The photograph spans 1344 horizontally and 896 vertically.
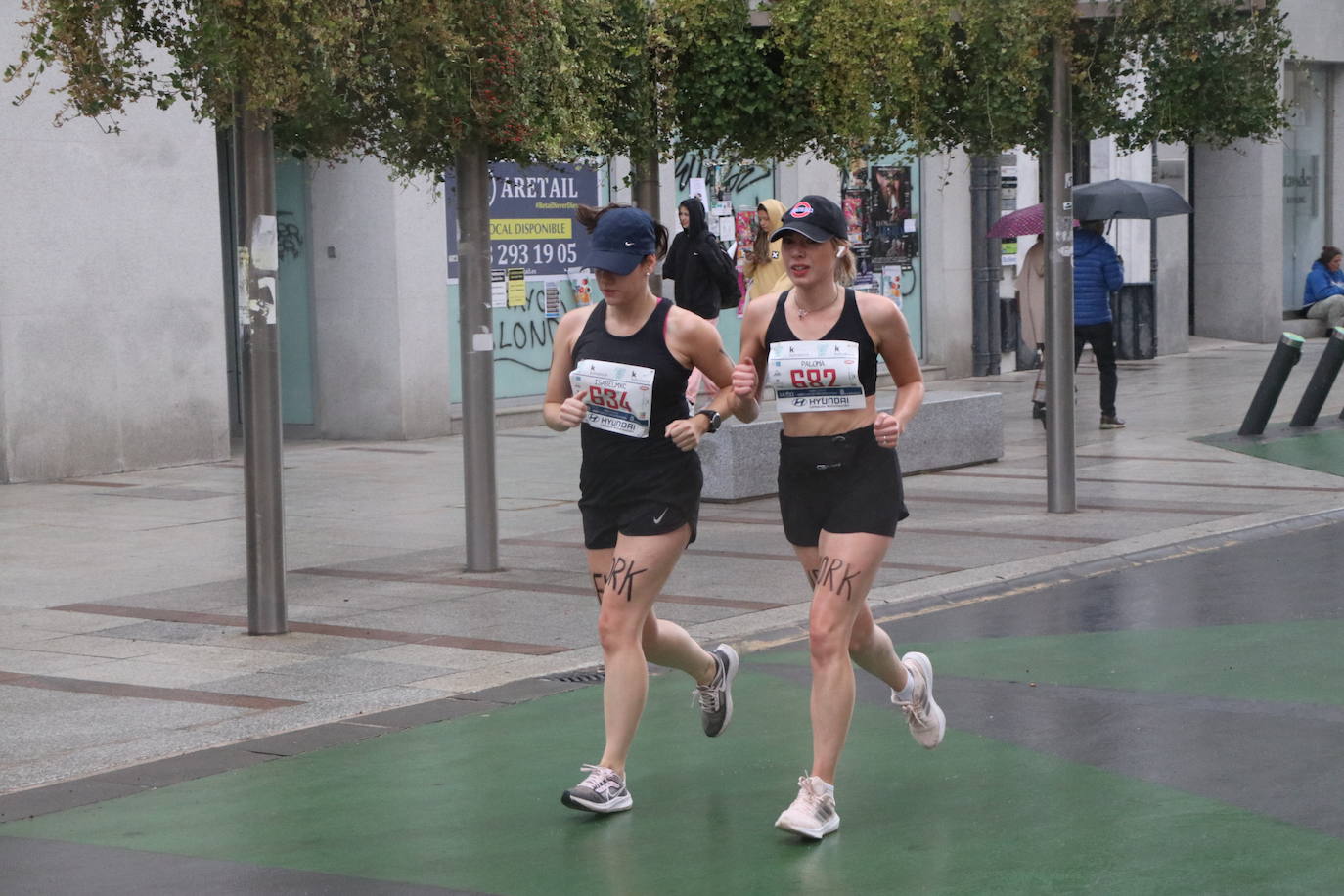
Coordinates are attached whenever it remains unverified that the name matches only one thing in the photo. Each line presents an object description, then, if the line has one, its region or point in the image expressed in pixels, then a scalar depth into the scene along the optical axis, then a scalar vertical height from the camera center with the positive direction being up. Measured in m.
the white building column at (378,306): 17.84 +0.29
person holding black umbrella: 17.11 +0.26
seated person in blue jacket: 29.45 +0.45
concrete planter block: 13.10 -0.81
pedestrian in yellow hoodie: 13.26 +0.42
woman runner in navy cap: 5.87 -0.32
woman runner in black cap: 5.71 -0.29
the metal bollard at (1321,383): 17.23 -0.54
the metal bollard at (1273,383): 16.67 -0.51
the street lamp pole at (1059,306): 12.24 +0.12
